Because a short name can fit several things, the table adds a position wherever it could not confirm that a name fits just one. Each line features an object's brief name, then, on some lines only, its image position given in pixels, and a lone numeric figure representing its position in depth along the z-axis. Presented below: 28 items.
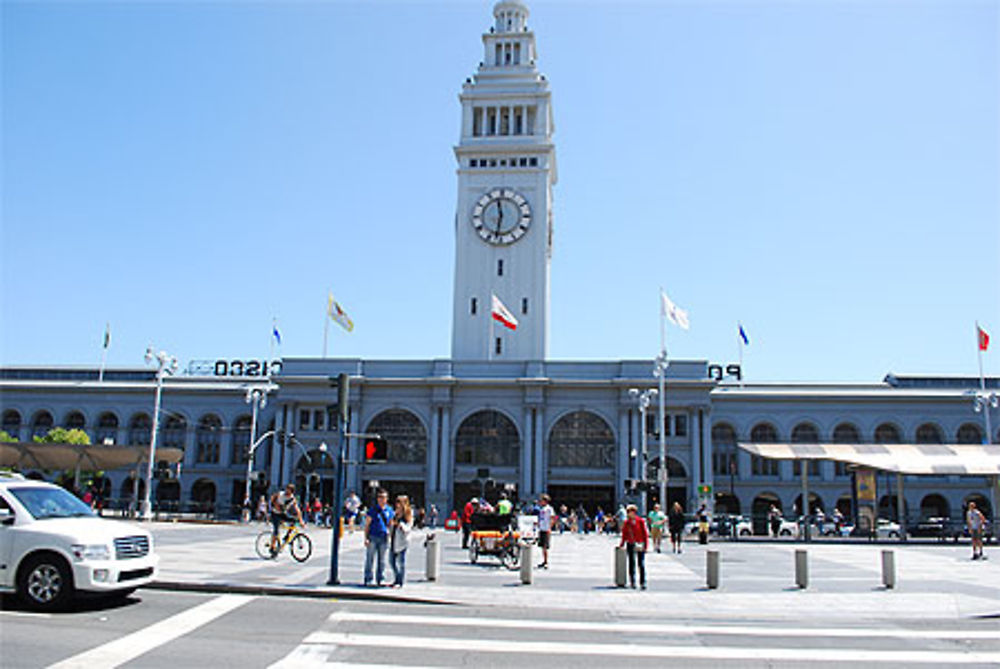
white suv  11.56
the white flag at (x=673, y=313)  47.50
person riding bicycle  21.33
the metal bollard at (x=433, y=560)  17.38
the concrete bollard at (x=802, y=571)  18.05
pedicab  21.92
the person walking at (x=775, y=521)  44.09
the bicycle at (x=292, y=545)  21.14
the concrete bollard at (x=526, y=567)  17.72
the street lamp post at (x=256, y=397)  50.54
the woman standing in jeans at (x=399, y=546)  15.76
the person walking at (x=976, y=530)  27.34
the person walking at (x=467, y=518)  27.94
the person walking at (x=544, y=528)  22.62
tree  61.75
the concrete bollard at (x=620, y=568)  17.86
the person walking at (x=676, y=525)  28.92
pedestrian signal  16.00
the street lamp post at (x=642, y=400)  47.44
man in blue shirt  15.85
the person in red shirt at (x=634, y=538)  17.72
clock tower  66.25
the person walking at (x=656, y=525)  29.70
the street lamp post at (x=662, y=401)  40.23
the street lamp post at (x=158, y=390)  44.19
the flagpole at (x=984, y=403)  49.51
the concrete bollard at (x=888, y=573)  18.36
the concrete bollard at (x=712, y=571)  17.75
